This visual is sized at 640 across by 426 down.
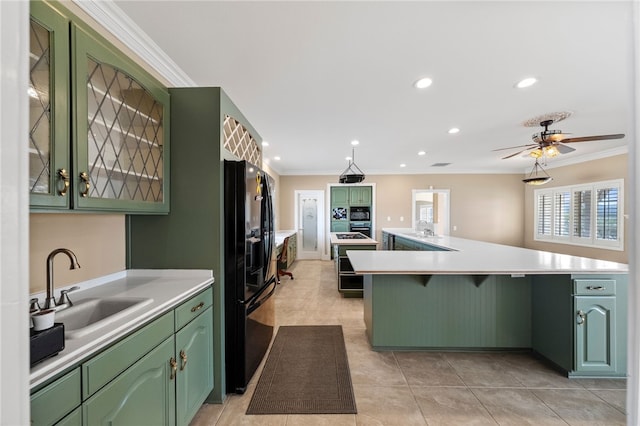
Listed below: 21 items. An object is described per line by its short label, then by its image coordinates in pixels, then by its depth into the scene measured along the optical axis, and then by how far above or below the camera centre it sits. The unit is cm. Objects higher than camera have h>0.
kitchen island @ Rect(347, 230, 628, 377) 209 -87
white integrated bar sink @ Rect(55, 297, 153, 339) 124 -50
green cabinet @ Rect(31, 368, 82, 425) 76 -58
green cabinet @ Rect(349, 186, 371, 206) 749 +47
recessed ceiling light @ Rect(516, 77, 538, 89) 242 +121
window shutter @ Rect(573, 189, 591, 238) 546 -5
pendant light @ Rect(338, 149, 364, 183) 460 +59
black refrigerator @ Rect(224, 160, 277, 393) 191 -45
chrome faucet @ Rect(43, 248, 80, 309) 108 -23
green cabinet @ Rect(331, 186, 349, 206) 750 +44
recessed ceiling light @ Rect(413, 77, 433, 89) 242 +121
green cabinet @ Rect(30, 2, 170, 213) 104 +41
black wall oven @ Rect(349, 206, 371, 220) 749 -4
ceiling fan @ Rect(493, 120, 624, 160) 305 +84
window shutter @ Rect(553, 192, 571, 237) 598 -4
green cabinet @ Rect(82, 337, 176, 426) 98 -78
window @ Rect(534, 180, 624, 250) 492 -6
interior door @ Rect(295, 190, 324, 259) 760 -33
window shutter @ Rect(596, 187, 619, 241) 491 -4
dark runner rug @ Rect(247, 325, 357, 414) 183 -135
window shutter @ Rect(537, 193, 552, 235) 657 -6
